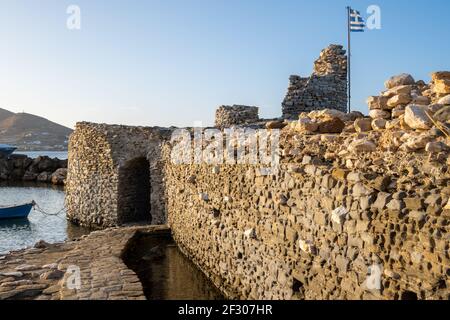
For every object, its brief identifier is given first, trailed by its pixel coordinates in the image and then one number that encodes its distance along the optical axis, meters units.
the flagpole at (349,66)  14.53
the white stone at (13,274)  6.90
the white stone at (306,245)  4.62
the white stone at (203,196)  8.15
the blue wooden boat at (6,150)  39.94
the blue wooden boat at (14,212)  16.02
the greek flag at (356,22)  13.23
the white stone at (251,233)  6.16
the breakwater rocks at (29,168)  33.31
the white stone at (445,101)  4.27
